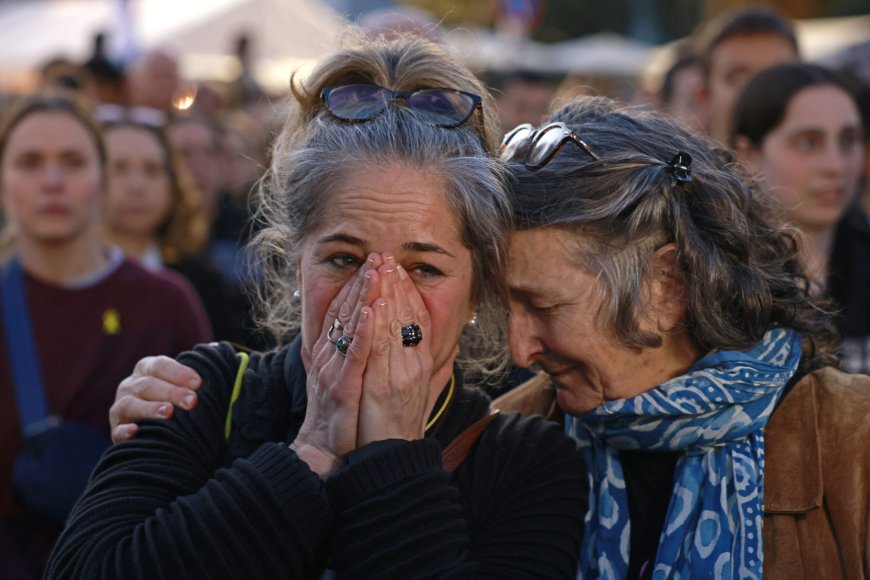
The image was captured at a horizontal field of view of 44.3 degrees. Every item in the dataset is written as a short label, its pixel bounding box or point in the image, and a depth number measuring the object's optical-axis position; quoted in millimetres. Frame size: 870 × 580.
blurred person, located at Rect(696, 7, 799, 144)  5863
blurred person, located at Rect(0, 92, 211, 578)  3877
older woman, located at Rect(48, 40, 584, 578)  2324
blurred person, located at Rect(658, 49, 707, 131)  6516
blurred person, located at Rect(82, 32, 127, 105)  8211
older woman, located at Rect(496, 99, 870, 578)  2621
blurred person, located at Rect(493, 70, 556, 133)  8773
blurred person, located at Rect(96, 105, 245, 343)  6000
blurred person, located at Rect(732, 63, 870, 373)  4453
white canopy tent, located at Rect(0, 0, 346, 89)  16188
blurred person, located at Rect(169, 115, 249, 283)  7453
